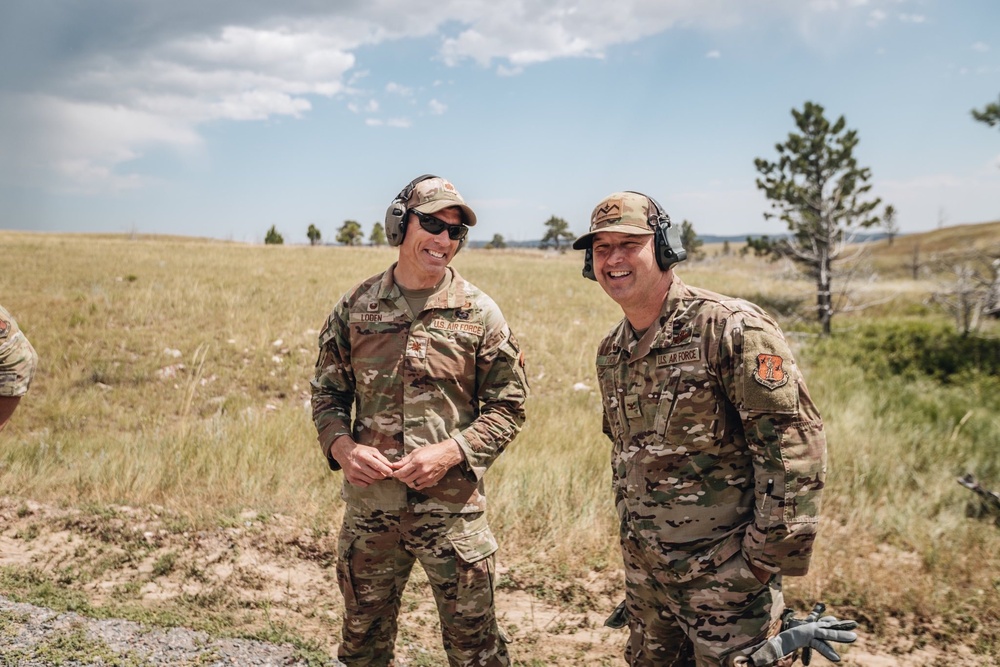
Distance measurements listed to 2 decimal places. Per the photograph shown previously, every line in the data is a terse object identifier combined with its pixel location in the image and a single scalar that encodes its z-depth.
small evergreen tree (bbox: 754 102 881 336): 21.78
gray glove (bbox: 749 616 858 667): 2.24
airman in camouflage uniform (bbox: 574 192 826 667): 2.23
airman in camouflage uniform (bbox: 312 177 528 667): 2.91
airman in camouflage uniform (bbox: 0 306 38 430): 3.35
